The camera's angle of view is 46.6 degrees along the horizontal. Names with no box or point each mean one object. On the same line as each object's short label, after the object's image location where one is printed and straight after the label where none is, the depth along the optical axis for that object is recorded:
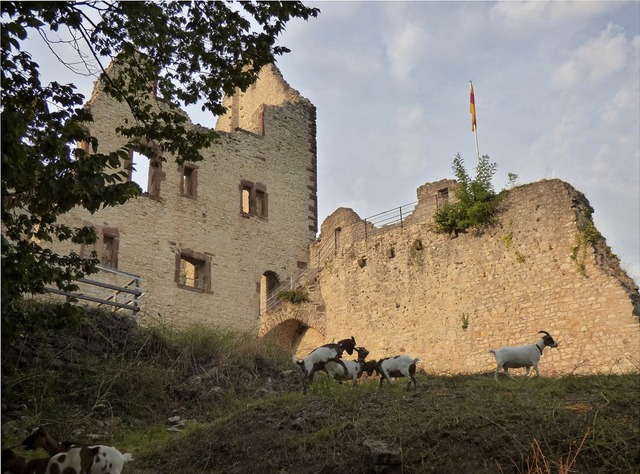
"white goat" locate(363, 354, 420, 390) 11.47
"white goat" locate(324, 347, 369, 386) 11.42
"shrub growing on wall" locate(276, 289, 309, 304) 21.38
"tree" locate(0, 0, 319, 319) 6.47
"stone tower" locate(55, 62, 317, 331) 19.69
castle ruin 15.96
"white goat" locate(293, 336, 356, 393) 11.37
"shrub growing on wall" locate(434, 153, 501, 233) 18.03
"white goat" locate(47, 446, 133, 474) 6.75
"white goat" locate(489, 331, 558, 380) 12.60
